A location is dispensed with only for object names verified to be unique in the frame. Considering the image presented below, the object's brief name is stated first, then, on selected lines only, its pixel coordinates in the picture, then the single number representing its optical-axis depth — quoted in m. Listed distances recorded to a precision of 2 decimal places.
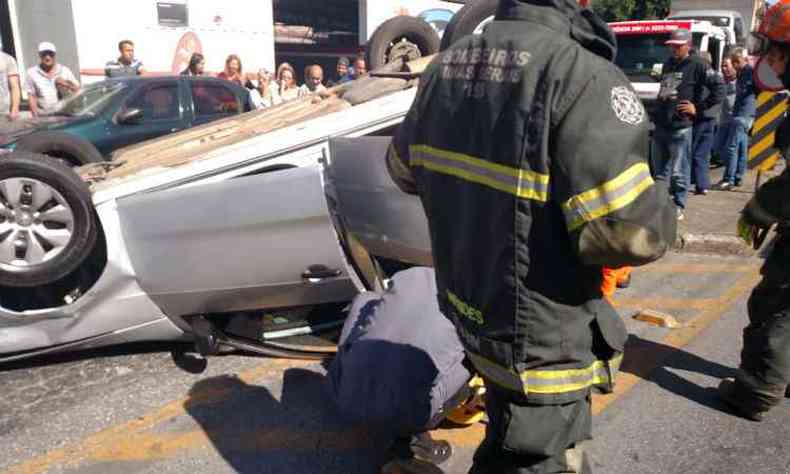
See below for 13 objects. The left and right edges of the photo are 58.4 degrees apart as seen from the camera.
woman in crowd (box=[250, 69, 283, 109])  8.10
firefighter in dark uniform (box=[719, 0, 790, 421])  2.76
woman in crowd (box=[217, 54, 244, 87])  9.32
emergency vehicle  9.54
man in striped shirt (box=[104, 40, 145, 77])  8.80
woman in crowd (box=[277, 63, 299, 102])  9.06
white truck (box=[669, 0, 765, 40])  14.71
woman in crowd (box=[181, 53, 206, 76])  9.13
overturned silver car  3.23
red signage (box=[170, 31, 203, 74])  13.59
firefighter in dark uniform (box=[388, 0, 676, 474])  1.50
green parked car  6.53
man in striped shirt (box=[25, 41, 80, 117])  8.21
